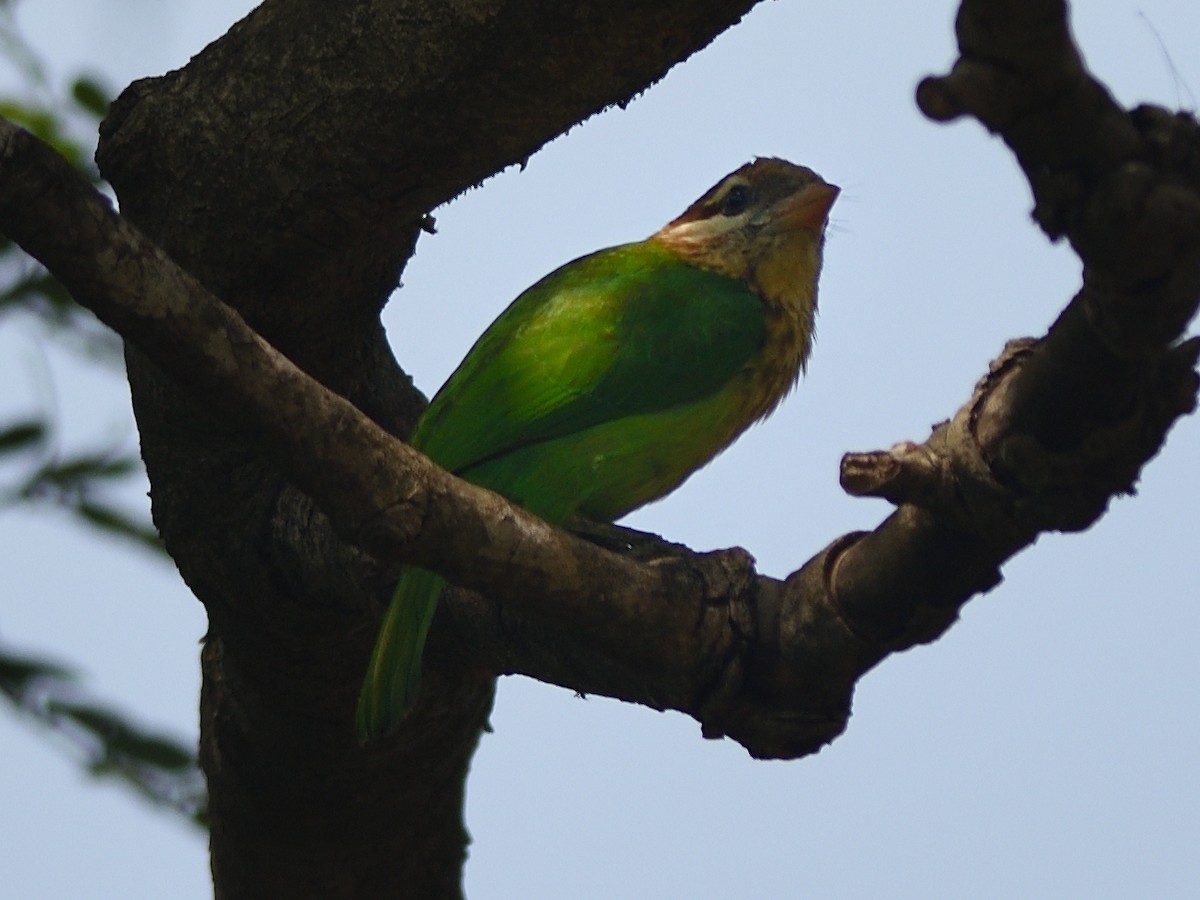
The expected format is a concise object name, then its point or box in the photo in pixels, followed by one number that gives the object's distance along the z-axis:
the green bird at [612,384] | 8.23
